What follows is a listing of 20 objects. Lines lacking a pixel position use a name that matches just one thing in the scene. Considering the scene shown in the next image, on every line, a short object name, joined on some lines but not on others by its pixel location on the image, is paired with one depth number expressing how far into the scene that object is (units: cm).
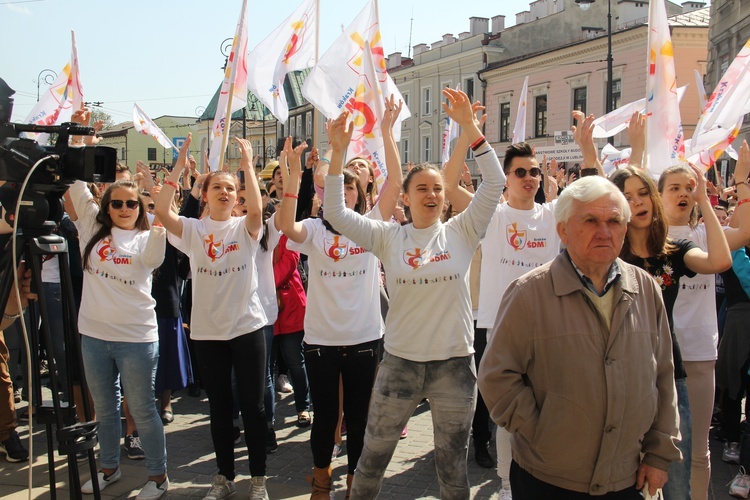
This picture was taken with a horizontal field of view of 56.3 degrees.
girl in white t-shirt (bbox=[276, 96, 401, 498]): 435
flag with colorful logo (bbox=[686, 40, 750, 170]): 669
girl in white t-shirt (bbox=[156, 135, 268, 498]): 455
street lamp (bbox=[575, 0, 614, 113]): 2003
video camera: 305
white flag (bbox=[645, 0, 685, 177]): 586
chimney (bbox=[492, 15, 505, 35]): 4422
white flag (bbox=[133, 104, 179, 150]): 1153
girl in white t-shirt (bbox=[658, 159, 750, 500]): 395
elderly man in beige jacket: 267
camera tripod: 316
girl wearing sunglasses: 465
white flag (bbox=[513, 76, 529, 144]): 1074
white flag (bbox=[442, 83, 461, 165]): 1185
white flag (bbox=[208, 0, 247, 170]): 650
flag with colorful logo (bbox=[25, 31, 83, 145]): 924
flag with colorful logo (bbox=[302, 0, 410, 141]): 739
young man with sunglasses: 466
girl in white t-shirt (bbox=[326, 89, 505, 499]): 375
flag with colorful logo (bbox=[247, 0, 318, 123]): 852
